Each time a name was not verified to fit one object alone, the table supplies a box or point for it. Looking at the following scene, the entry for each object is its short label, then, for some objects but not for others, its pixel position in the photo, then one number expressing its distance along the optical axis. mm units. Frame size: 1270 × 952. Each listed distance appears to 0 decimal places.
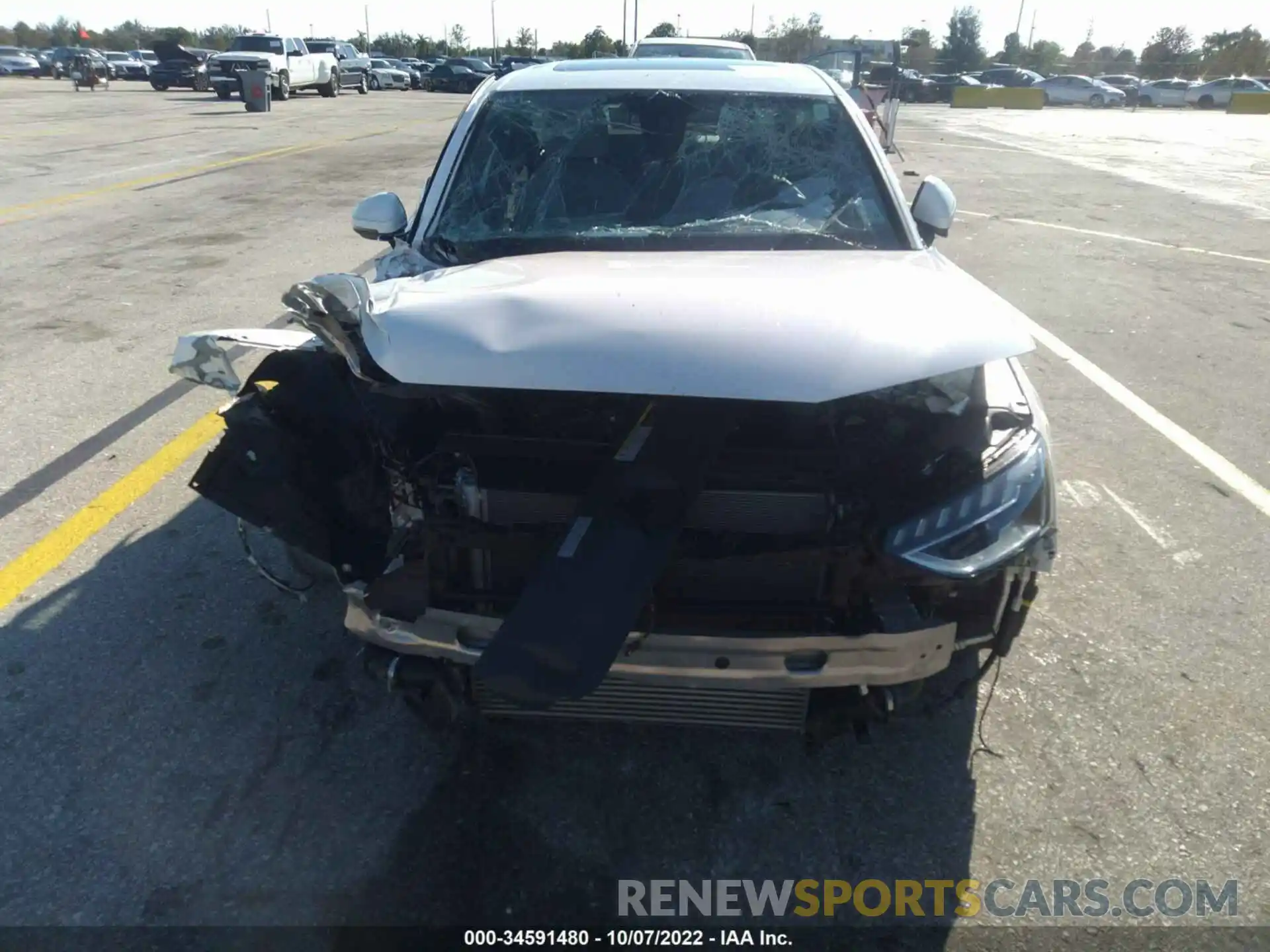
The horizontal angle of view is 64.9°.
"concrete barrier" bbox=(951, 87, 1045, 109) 43750
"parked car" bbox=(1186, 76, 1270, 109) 48719
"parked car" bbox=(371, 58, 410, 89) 45688
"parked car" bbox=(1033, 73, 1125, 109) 48250
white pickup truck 30844
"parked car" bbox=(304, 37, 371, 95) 39906
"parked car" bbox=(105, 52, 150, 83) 50250
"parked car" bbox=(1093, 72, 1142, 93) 51938
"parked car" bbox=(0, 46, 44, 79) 49594
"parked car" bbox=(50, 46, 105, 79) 49344
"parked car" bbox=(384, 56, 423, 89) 48469
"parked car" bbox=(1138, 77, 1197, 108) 49750
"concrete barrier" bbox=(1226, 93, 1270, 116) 41750
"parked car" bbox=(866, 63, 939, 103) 43853
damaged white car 2283
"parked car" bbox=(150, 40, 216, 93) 36656
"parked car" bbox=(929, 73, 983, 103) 49062
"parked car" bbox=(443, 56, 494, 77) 44122
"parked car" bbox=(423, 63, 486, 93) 44031
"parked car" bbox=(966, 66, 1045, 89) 56844
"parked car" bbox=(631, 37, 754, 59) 14422
